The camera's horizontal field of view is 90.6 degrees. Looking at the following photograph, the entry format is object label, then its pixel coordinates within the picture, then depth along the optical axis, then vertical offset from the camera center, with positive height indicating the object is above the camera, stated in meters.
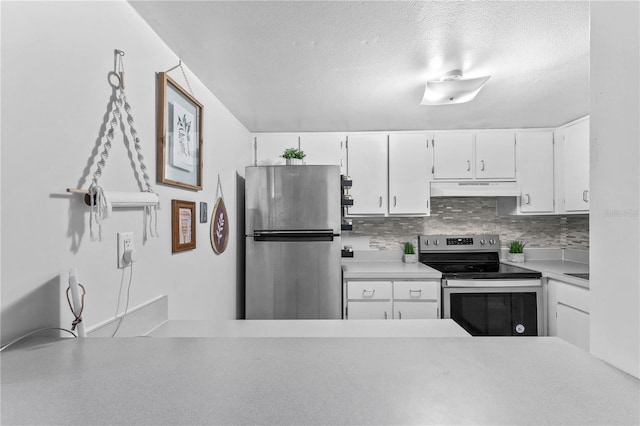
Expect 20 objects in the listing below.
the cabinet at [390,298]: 2.66 -0.70
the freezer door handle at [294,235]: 2.55 -0.16
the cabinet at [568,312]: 2.30 -0.75
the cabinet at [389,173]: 3.01 +0.40
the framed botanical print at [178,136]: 1.40 +0.39
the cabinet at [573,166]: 2.69 +0.44
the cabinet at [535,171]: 2.98 +0.42
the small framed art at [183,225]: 1.52 -0.05
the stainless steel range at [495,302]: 2.64 -0.73
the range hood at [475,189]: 2.95 +0.25
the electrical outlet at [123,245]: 1.14 -0.11
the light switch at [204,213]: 1.87 +0.01
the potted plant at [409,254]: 3.17 -0.39
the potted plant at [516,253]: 3.15 -0.38
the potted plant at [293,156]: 2.70 +0.51
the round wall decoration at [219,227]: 2.08 -0.08
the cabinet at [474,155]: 3.01 +0.57
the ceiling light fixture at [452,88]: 1.82 +0.75
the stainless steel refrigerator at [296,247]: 2.54 -0.26
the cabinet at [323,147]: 3.05 +0.66
